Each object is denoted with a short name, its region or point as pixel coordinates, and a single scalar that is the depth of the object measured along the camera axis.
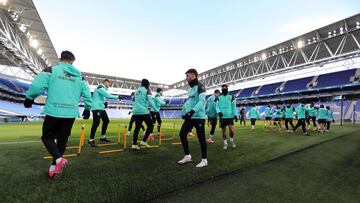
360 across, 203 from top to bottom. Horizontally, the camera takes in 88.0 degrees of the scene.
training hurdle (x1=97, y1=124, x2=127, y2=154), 5.06
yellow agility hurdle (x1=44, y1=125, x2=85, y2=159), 4.34
